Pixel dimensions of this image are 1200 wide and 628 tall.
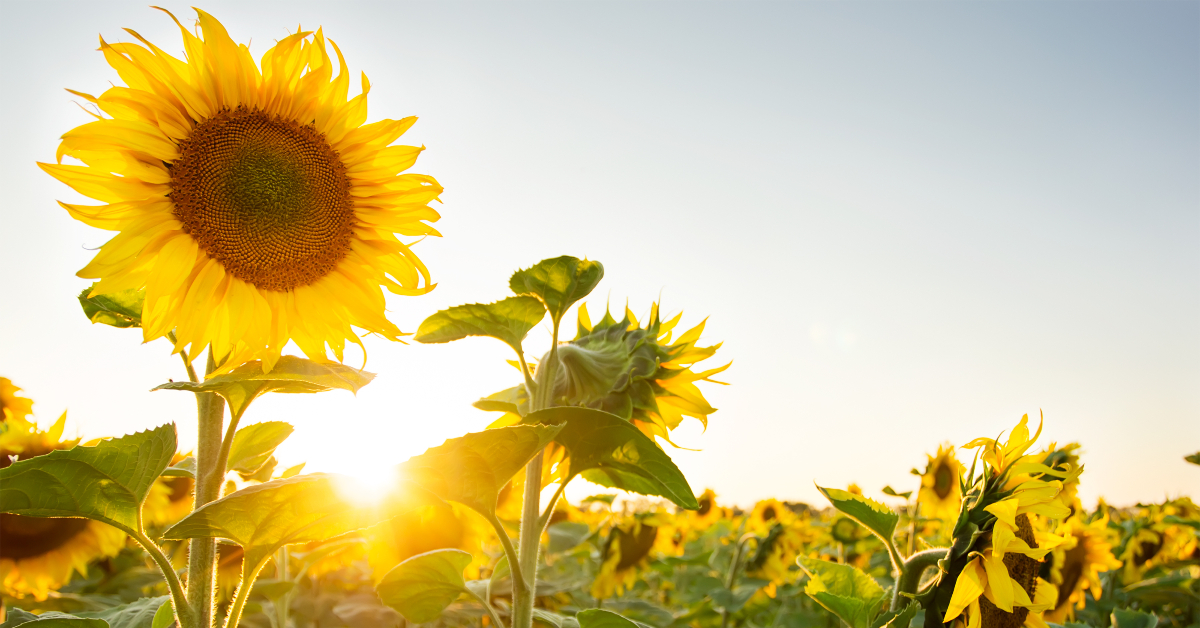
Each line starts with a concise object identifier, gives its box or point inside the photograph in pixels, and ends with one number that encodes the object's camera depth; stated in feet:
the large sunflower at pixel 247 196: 3.06
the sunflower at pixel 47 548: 4.57
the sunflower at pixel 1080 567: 4.75
